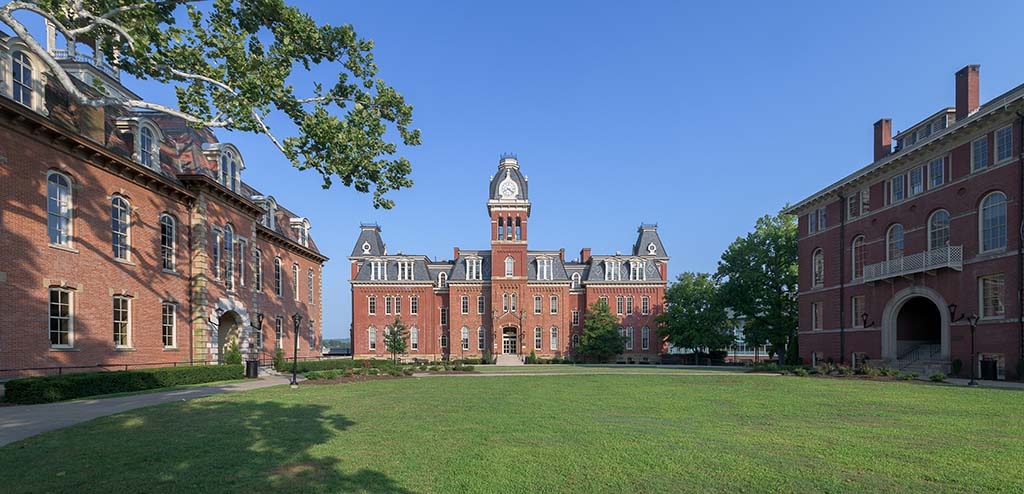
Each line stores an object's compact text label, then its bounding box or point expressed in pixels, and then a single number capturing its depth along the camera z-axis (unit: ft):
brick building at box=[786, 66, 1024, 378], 76.48
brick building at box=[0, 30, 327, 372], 53.88
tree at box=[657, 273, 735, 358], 159.33
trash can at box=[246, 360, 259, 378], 83.82
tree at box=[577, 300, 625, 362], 177.78
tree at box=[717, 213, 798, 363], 144.05
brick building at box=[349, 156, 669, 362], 185.06
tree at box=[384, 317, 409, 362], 173.27
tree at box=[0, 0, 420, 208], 42.91
